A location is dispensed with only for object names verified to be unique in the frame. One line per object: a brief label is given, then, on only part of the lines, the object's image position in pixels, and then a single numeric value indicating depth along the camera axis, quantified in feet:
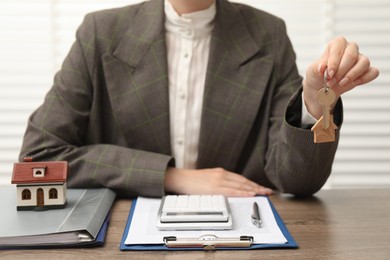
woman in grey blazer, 3.84
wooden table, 2.56
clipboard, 2.62
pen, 2.94
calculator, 2.83
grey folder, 2.68
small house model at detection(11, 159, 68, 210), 3.10
